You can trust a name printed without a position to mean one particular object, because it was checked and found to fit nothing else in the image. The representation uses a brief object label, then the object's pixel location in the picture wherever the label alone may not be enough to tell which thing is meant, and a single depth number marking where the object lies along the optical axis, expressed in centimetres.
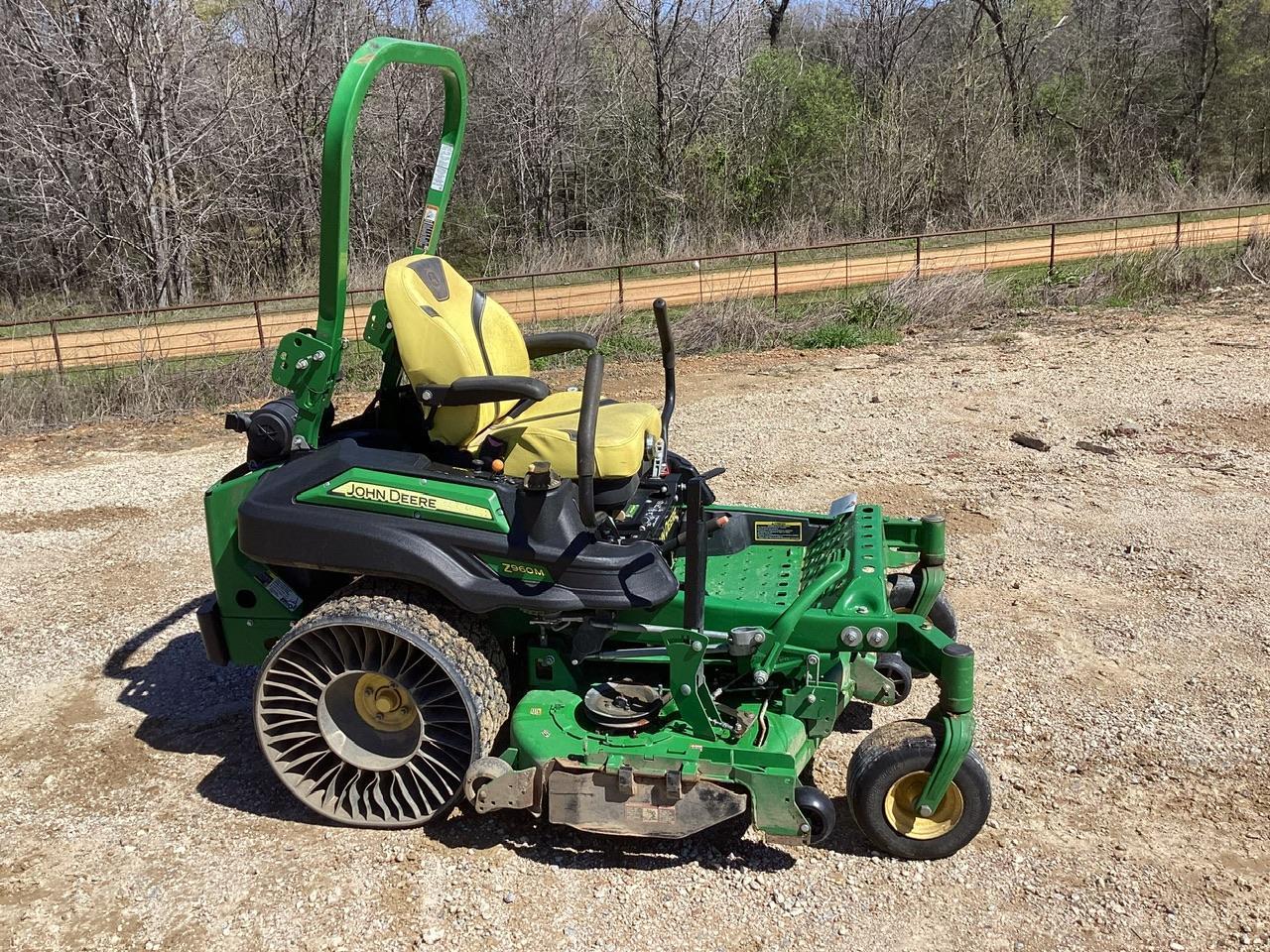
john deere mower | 336
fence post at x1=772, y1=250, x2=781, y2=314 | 1268
